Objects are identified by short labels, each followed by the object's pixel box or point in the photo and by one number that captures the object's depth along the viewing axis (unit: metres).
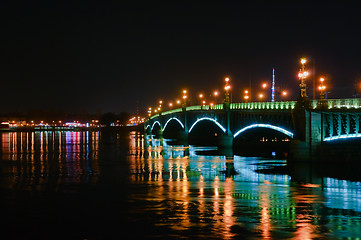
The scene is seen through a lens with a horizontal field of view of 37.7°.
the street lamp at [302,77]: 54.75
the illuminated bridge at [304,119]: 50.00
